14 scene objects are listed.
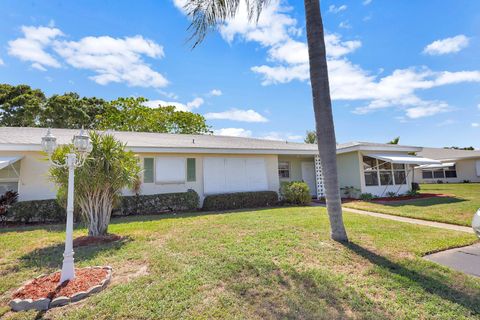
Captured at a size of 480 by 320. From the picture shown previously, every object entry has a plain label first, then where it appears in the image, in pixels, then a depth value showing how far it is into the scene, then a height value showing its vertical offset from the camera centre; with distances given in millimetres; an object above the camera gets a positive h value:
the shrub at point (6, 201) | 9445 -429
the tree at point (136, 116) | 27250 +8275
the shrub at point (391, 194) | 16516 -1341
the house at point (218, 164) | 10648 +1030
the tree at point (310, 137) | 45844 +8228
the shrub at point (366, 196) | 15349 -1324
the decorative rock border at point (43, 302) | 3357 -1658
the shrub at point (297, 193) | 13734 -824
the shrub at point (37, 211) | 9594 -921
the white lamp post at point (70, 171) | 4094 +327
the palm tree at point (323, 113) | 5820 +1637
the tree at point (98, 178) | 6549 +245
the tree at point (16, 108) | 24422 +8614
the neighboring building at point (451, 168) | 27766 +663
